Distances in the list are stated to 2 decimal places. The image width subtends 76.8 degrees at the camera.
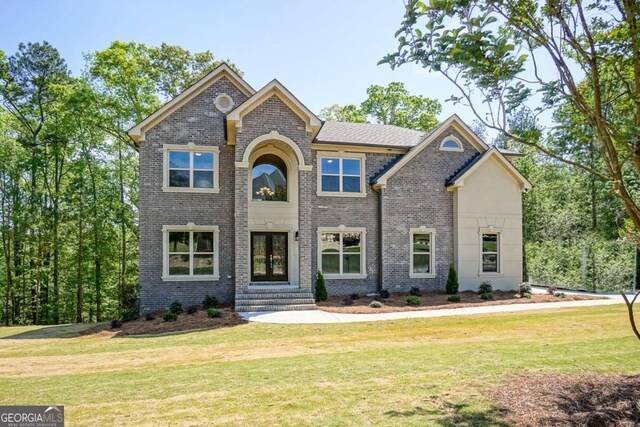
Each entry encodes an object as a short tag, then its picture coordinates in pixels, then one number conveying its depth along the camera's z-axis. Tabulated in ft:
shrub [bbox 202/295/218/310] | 47.92
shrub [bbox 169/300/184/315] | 45.70
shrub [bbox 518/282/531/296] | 54.19
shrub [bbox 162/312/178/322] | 41.11
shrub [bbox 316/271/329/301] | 50.49
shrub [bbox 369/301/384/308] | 46.10
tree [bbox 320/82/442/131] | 110.73
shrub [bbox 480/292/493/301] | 51.57
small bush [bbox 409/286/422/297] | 53.06
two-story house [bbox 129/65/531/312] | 47.88
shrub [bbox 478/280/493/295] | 54.70
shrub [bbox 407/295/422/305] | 47.65
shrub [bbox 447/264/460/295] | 54.19
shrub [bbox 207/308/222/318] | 41.33
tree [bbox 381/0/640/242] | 15.58
